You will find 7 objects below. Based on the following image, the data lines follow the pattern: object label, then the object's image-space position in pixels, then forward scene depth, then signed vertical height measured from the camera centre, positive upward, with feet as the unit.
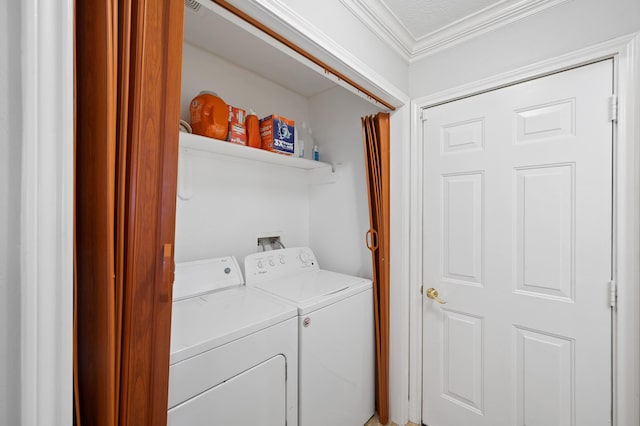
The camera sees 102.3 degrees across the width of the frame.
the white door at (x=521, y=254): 4.05 -0.72
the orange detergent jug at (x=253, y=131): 5.82 +1.87
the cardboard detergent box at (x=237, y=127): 5.43 +1.83
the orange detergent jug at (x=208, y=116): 5.07 +1.92
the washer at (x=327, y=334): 4.42 -2.34
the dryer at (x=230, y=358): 3.11 -1.98
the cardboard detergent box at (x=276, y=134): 5.94 +1.85
